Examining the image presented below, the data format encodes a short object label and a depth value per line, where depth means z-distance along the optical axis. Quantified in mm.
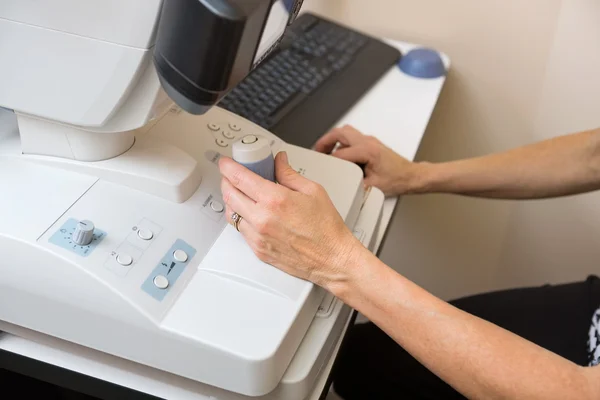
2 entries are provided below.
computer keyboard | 1023
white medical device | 580
